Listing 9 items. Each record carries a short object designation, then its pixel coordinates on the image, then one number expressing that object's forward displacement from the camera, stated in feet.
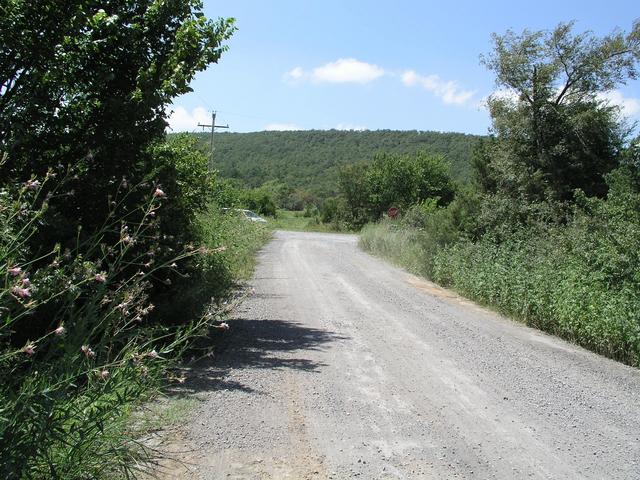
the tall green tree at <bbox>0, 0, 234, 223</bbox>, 21.88
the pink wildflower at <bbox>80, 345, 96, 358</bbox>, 10.43
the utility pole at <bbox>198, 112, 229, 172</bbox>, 135.68
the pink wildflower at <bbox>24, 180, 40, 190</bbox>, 10.63
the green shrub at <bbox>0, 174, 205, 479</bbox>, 9.62
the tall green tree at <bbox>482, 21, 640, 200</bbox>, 58.44
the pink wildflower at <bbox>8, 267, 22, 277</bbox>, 9.29
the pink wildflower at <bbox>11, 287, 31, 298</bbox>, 9.04
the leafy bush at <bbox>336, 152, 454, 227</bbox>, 173.33
